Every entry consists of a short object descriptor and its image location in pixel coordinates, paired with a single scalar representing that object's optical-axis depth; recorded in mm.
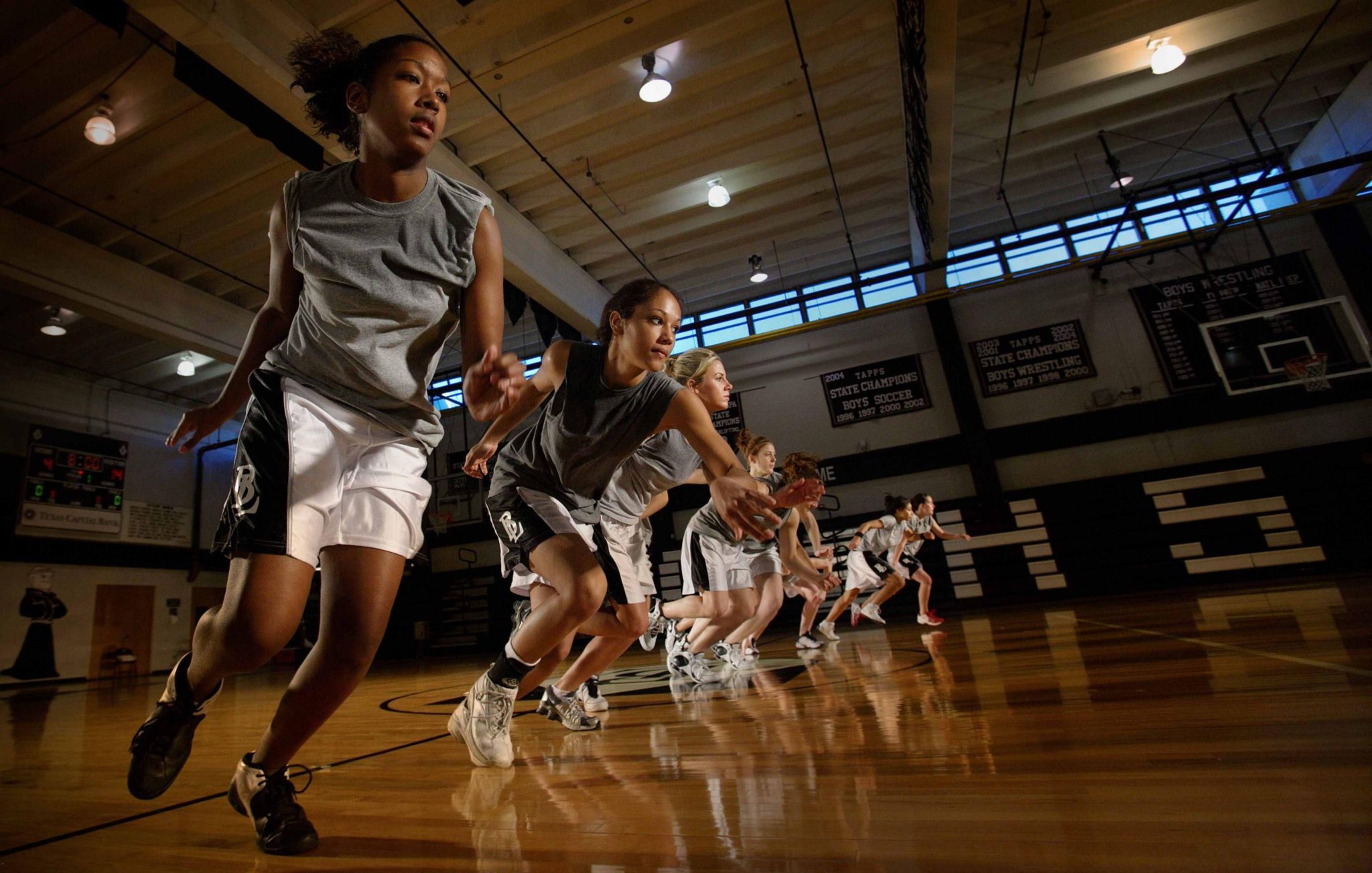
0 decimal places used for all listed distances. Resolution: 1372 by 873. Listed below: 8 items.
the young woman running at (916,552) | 7043
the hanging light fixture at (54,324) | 8652
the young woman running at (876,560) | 7047
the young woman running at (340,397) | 1122
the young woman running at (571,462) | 1805
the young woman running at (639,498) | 2434
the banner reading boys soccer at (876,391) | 10016
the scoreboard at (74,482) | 9641
